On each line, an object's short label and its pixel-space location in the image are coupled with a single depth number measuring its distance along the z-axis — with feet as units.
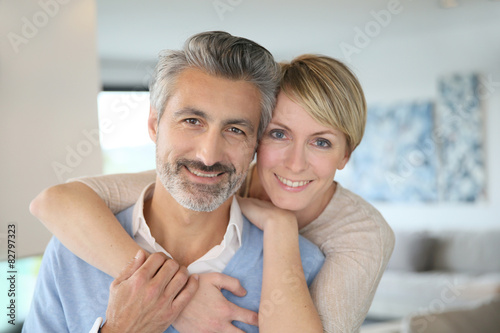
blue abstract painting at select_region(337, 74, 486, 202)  19.07
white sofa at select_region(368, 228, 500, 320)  16.49
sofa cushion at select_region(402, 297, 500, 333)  8.08
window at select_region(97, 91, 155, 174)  23.24
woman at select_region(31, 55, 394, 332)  4.70
